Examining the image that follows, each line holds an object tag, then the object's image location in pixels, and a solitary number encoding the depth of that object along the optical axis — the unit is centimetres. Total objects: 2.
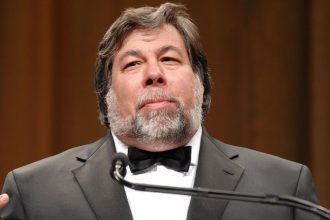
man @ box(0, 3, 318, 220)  343
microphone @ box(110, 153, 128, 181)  318
